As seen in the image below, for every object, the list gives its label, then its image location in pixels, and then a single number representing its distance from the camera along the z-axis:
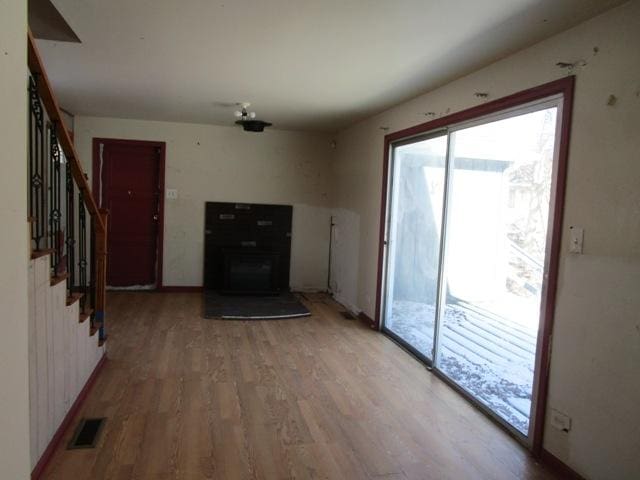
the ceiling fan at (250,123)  5.34
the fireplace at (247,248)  6.16
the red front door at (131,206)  6.16
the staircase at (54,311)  2.14
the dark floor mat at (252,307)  5.22
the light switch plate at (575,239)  2.32
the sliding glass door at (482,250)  2.81
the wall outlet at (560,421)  2.38
